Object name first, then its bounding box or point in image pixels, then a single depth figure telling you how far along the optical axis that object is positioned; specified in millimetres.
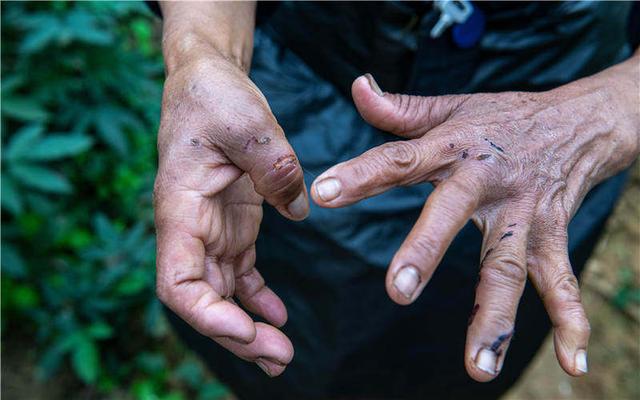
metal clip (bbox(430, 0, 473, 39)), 409
